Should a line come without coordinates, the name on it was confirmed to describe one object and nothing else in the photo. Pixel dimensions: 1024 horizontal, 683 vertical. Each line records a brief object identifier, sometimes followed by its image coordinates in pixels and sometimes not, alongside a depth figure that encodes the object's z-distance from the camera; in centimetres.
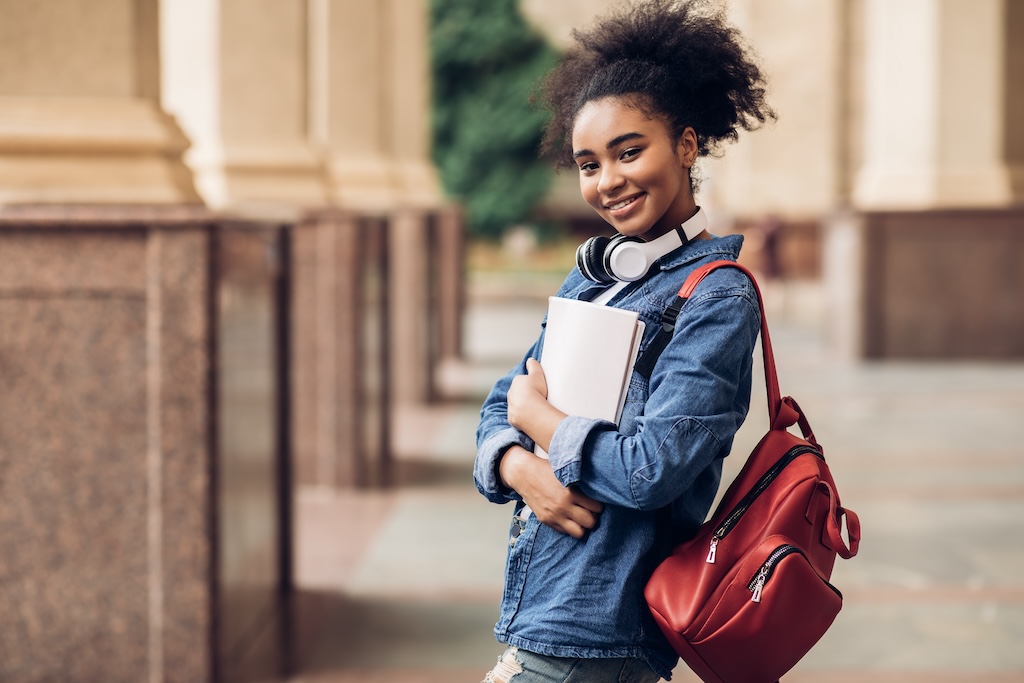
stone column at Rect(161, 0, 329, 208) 778
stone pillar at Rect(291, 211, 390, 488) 767
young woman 198
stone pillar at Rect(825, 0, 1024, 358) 1304
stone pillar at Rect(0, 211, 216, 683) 422
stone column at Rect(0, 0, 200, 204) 450
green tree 3172
